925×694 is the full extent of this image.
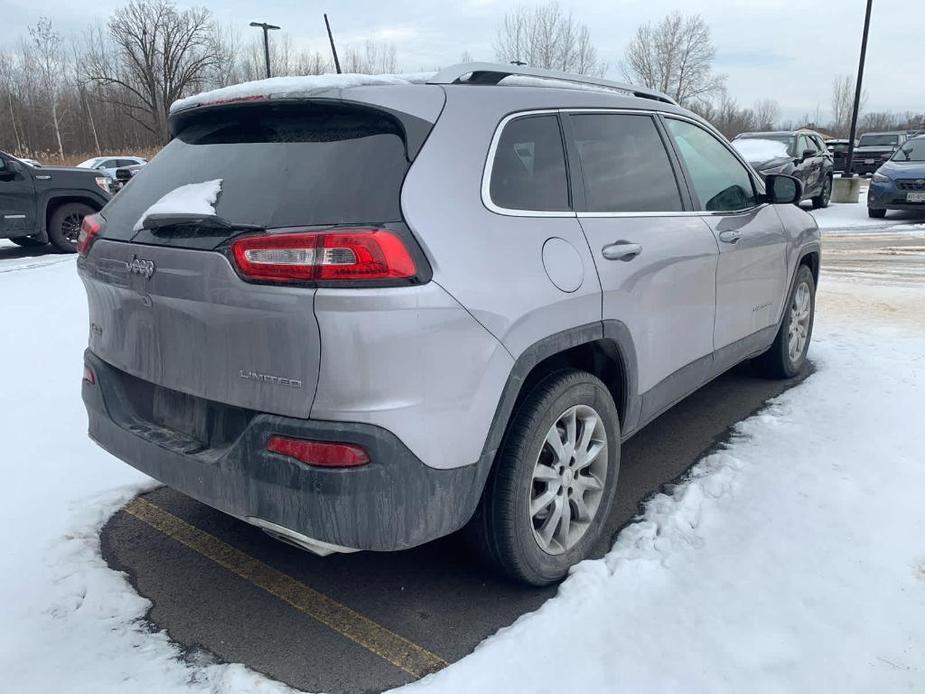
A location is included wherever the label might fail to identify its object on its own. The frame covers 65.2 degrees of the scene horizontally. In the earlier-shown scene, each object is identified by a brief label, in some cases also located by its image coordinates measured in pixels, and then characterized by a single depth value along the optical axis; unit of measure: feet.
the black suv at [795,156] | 47.50
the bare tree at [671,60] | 136.56
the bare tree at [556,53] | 118.21
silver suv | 6.68
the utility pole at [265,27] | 109.50
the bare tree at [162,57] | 151.74
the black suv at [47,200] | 35.94
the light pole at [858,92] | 65.72
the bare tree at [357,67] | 129.37
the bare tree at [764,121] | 225.97
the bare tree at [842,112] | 229.08
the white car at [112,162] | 88.40
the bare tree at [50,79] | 161.85
